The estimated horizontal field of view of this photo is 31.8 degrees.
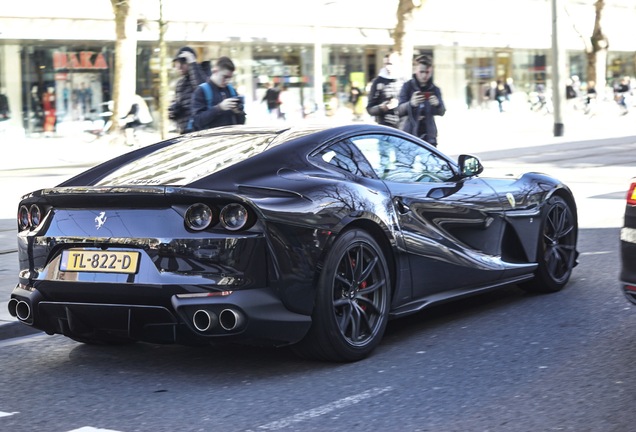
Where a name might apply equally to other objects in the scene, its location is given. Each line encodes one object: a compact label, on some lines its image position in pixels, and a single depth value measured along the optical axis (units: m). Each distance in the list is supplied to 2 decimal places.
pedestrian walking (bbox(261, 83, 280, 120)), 40.12
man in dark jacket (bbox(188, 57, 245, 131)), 9.84
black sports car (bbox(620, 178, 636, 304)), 5.65
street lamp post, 30.08
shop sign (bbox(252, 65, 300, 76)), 40.12
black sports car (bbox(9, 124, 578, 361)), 5.38
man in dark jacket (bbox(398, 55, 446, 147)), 11.81
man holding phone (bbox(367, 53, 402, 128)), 12.71
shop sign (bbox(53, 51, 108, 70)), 33.69
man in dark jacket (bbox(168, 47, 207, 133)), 10.85
